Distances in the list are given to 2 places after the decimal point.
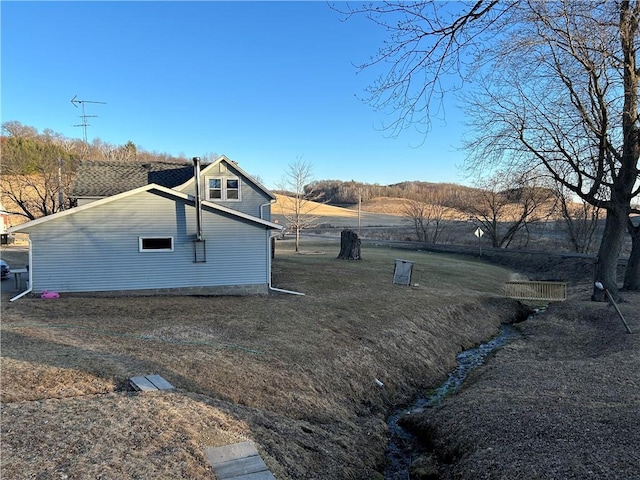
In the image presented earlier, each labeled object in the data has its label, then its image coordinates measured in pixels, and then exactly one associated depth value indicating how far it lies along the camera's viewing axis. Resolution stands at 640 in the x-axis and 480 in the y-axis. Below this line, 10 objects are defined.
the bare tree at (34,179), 31.45
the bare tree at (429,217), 51.12
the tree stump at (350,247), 29.97
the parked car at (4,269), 18.60
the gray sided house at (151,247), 14.08
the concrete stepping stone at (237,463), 4.50
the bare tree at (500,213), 39.06
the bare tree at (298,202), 37.41
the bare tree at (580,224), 36.22
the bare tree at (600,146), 11.34
